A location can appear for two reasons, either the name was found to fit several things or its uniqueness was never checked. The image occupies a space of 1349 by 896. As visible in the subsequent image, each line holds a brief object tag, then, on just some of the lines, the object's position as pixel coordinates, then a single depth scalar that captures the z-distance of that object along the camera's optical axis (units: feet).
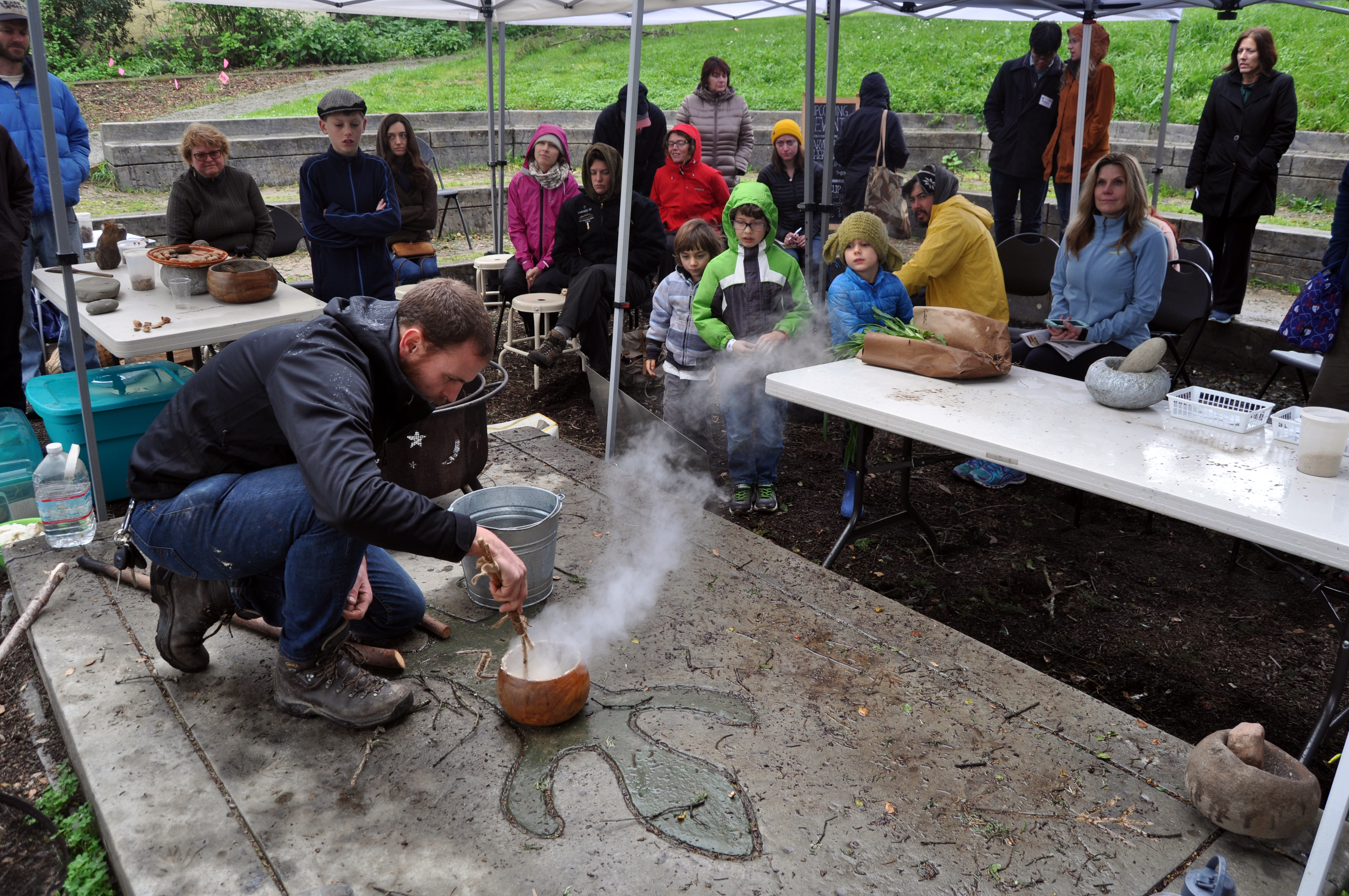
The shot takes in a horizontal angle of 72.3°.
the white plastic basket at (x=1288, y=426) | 9.69
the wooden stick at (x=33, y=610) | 7.76
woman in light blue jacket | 14.93
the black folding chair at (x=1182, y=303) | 16.99
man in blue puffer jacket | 18.21
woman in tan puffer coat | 26.23
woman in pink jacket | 21.80
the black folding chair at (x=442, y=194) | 31.07
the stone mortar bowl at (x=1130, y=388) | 10.66
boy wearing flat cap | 17.35
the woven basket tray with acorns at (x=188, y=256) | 14.74
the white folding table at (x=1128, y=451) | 7.82
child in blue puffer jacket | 14.23
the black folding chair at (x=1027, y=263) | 19.54
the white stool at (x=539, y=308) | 20.36
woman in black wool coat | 21.86
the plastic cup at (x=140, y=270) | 15.51
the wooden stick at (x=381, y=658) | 9.42
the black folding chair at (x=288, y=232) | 22.38
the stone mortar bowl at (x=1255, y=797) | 7.02
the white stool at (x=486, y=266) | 24.59
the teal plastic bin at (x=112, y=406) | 14.10
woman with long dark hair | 23.82
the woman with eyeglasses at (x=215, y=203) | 18.56
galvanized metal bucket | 10.34
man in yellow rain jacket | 15.55
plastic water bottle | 11.87
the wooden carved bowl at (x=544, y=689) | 8.31
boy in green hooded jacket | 15.05
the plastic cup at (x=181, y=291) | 14.73
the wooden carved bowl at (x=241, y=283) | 14.70
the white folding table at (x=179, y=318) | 13.04
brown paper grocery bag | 11.98
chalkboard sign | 25.79
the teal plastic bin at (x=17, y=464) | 14.38
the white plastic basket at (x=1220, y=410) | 9.95
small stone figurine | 16.63
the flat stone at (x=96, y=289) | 14.74
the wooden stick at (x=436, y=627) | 10.12
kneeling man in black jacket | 7.30
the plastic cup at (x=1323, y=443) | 8.68
